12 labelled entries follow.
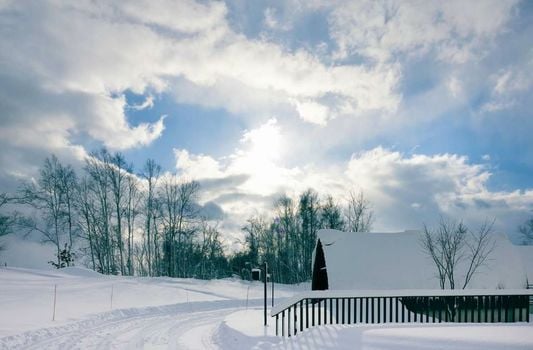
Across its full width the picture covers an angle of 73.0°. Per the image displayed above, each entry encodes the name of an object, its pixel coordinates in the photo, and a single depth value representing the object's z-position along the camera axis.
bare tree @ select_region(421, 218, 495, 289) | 18.36
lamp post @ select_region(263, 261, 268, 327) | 12.51
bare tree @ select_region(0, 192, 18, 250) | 33.81
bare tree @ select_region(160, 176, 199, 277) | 40.94
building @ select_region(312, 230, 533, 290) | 18.45
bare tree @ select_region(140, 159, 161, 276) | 39.25
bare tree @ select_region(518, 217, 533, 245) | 58.20
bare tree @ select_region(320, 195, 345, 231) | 46.94
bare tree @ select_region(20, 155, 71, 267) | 34.72
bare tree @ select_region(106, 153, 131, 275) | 36.22
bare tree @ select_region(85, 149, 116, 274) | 36.31
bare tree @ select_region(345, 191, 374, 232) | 45.75
